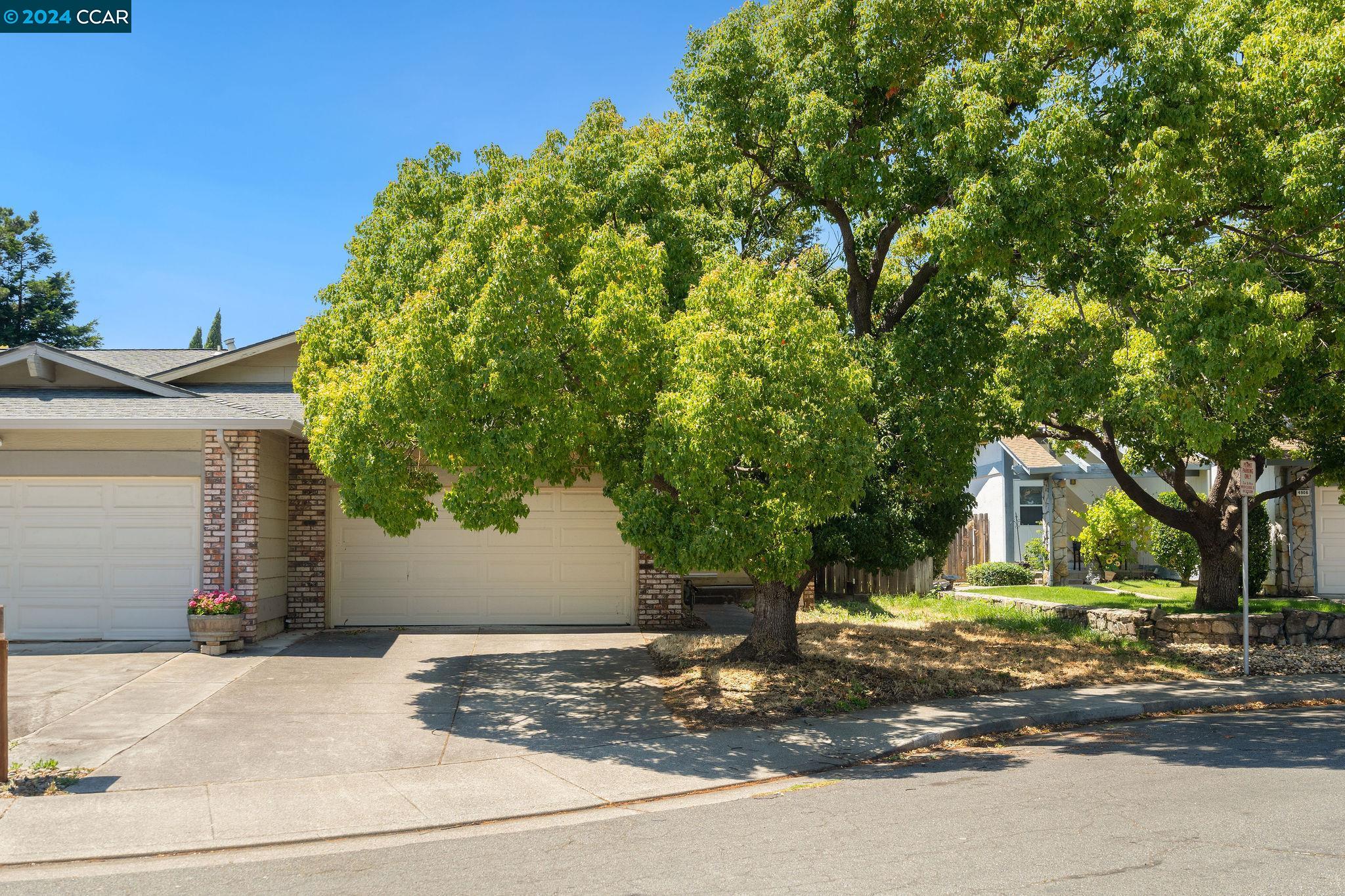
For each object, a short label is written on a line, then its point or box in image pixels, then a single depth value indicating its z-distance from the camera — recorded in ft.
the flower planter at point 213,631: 42.11
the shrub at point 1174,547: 66.85
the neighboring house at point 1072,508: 66.33
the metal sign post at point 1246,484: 42.24
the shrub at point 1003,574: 73.56
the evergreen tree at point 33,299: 125.90
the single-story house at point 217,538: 44.52
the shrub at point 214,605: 42.37
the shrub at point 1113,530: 68.44
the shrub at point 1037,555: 74.23
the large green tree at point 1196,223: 34.99
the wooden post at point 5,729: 24.08
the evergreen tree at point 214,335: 169.37
